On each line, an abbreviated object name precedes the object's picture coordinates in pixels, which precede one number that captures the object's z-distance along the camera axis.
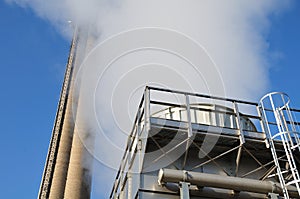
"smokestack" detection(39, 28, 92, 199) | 20.56
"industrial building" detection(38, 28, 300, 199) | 9.16
